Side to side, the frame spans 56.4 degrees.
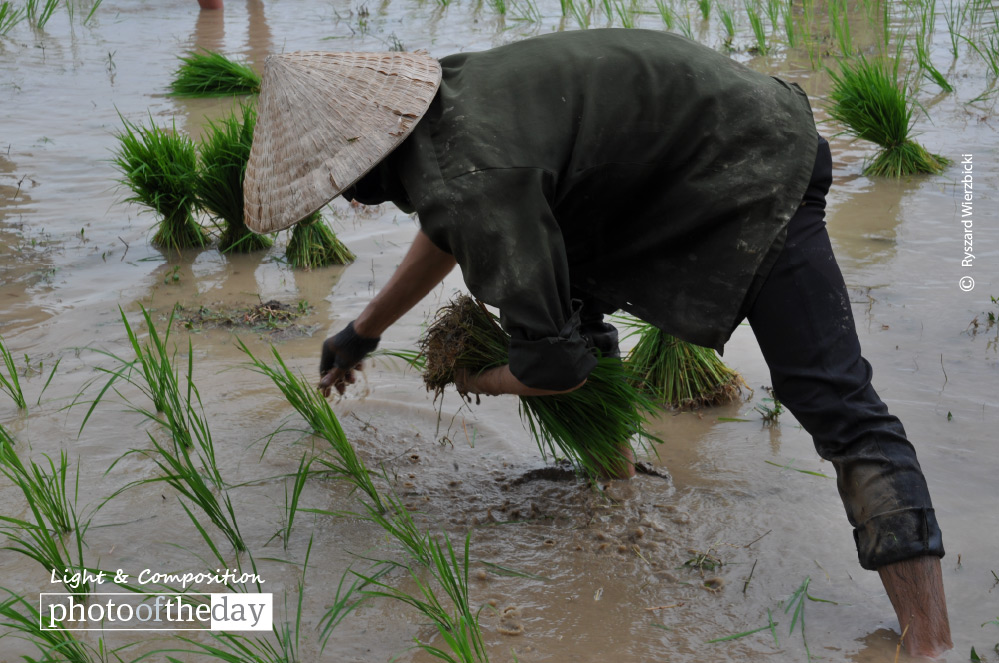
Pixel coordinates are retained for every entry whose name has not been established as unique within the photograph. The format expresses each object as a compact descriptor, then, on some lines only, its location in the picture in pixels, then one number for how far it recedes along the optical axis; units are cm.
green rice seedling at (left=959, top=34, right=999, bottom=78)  582
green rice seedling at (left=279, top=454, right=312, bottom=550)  227
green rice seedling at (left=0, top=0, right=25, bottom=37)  619
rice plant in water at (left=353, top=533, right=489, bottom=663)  173
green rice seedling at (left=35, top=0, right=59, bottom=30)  769
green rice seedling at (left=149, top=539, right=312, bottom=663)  189
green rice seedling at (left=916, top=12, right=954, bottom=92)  560
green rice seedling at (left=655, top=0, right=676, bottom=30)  685
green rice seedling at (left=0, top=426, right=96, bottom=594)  203
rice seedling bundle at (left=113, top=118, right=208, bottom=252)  414
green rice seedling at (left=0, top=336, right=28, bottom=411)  287
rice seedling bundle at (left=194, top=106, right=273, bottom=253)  405
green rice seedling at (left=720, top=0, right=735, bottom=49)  720
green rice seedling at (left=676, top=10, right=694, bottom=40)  712
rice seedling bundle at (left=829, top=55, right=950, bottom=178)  471
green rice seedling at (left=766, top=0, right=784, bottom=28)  704
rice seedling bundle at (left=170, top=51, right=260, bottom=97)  651
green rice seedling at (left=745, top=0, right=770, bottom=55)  689
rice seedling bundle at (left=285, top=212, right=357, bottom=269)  418
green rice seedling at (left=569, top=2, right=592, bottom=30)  765
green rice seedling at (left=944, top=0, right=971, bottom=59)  648
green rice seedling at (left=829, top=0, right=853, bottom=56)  620
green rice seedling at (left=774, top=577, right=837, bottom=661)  210
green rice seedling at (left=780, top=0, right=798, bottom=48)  677
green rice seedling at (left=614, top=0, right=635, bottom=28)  665
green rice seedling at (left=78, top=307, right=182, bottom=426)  243
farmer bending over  188
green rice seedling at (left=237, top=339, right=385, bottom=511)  241
